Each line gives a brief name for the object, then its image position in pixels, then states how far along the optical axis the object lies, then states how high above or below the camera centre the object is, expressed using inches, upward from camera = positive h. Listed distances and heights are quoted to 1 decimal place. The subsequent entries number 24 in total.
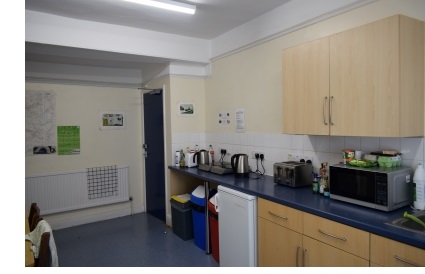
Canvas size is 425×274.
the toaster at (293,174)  97.7 -14.1
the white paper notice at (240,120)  137.6 +6.9
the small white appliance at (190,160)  149.3 -13.5
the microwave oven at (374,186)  70.1 -14.0
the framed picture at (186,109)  157.1 +14.3
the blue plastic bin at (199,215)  130.1 -37.9
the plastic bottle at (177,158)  153.0 -12.7
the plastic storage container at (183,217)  140.0 -41.4
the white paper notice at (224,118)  147.8 +8.4
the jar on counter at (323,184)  88.4 -15.9
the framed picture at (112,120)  174.4 +9.6
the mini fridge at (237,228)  96.1 -33.5
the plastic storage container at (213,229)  119.7 -41.0
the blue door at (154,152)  166.1 -10.9
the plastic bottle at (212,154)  157.2 -11.0
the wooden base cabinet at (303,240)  67.3 -29.0
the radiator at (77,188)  154.3 -31.0
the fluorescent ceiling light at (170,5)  99.0 +46.8
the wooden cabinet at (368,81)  68.6 +14.1
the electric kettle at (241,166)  122.5 -13.8
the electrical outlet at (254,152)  128.9 -8.4
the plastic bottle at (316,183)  91.4 -16.2
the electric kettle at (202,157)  148.3 -12.0
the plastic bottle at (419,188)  70.6 -13.9
